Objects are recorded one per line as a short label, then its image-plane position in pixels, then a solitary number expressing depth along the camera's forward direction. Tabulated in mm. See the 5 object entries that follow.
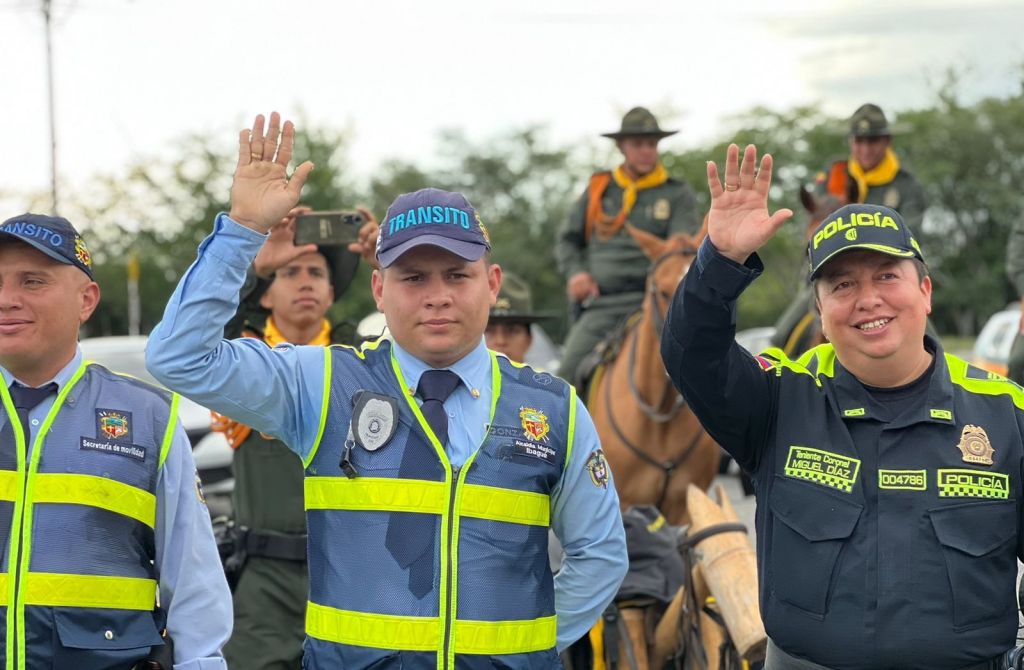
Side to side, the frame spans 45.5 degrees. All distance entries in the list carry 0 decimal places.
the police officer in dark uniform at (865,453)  2979
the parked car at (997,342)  17328
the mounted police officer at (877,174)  8844
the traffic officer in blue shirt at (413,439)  2971
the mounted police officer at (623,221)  9016
